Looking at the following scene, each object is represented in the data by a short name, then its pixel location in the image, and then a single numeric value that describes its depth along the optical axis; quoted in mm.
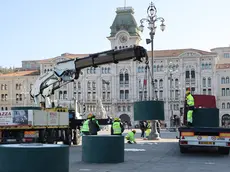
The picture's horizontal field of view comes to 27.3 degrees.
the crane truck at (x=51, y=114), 18672
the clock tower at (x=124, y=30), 90500
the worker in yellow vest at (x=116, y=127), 21000
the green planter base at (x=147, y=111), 22031
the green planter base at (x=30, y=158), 8438
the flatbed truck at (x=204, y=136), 16766
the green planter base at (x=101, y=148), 14062
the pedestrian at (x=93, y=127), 19953
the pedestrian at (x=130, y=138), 26141
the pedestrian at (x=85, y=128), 20766
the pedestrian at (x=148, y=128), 35800
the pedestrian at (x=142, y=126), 36356
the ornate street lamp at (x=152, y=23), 30344
